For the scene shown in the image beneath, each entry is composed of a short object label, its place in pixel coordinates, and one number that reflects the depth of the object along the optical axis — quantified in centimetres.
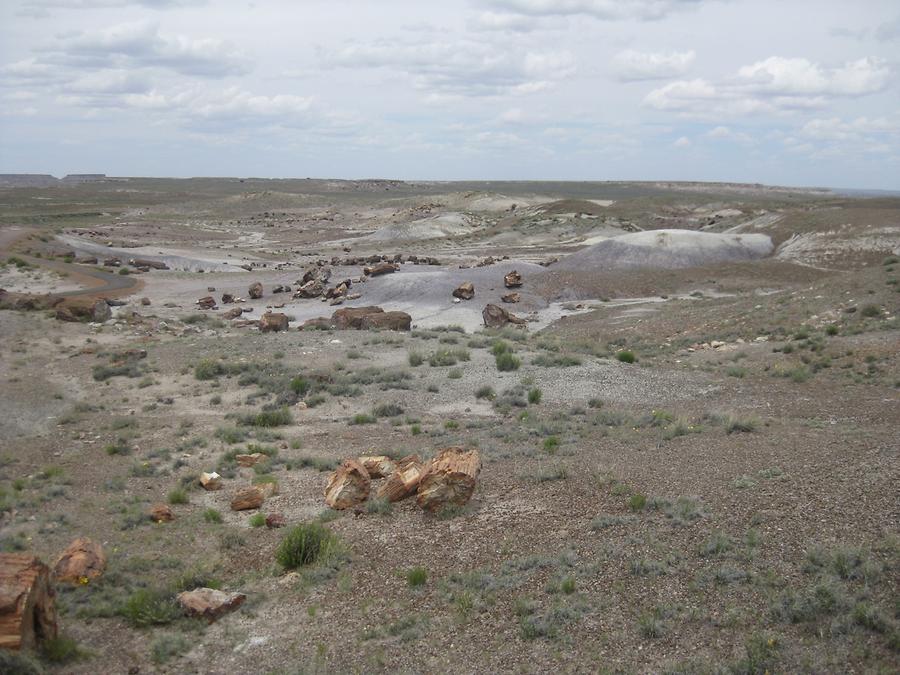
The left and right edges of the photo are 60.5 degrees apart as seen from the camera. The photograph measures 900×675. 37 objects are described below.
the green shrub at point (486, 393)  1842
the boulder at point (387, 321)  2934
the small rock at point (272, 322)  3134
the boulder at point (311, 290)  4331
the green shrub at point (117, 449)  1464
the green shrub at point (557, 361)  2081
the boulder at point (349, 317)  3013
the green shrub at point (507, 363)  2062
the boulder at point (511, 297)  3925
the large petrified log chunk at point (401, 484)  1098
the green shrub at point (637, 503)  956
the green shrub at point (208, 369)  2073
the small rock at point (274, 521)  1077
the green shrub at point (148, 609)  812
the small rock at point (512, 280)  4225
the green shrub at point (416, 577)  857
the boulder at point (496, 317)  3338
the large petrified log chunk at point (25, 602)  684
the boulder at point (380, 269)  4616
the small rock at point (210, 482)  1261
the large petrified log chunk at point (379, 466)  1225
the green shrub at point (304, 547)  937
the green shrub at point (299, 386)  1912
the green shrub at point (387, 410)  1731
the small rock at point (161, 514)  1110
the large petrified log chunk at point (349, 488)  1111
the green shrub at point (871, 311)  2323
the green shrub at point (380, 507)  1070
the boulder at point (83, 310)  3122
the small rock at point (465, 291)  3931
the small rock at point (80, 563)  885
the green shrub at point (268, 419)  1675
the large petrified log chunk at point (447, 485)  1040
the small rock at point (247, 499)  1159
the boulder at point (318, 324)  3064
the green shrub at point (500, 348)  2208
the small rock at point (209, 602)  824
